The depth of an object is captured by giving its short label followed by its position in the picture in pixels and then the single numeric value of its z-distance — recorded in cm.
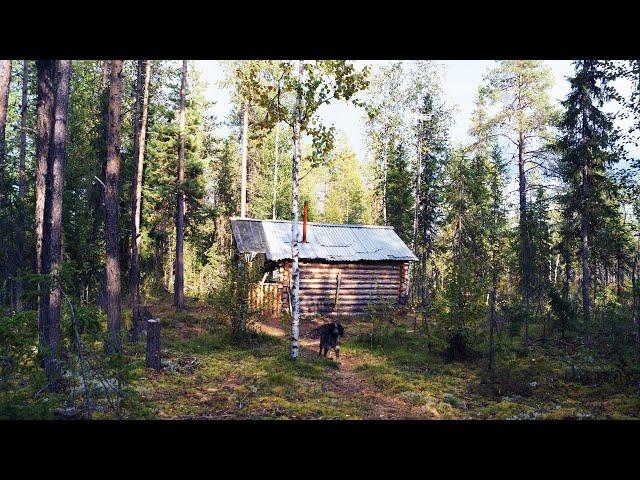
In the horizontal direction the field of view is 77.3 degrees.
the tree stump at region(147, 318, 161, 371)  1026
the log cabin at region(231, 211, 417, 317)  1973
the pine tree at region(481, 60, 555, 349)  2312
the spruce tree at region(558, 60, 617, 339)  1722
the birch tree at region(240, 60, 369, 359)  1152
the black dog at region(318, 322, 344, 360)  1255
